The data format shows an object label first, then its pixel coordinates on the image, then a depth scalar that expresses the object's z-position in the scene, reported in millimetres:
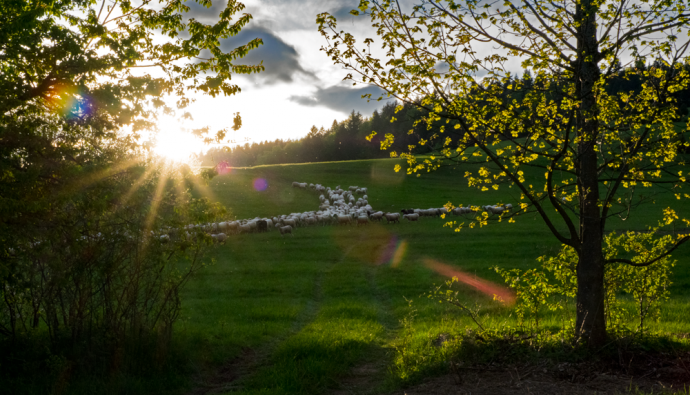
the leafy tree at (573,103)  6875
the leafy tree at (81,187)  7422
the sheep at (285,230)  28789
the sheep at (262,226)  30164
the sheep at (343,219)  32781
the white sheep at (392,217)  33250
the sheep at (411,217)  33906
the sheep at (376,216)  34531
